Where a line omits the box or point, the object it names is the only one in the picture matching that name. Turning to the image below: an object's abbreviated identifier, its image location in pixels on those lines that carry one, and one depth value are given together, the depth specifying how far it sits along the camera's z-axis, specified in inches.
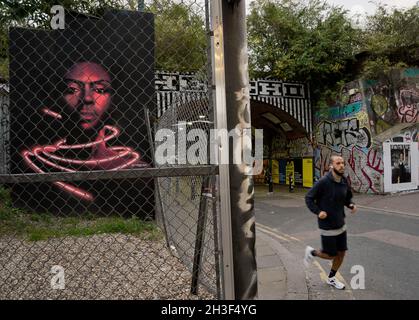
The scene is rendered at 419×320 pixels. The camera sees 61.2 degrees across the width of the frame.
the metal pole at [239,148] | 77.4
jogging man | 178.2
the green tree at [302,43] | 584.1
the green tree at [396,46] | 518.6
